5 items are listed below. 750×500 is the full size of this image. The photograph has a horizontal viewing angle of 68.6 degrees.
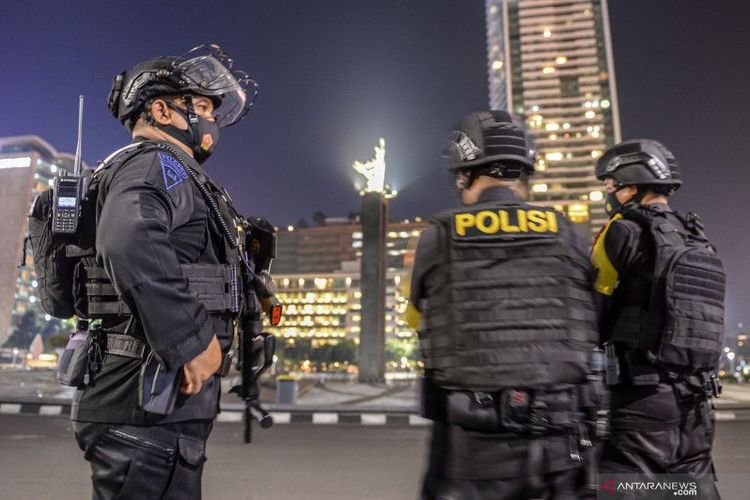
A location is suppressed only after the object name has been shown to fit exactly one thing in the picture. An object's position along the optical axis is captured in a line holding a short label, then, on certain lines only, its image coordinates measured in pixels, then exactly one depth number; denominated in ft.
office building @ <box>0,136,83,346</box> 331.57
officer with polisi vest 5.98
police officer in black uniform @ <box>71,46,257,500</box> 5.84
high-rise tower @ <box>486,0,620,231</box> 397.19
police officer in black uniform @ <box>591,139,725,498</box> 8.73
